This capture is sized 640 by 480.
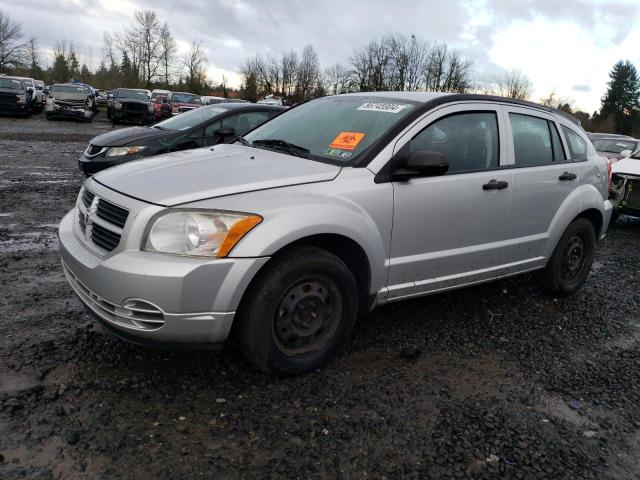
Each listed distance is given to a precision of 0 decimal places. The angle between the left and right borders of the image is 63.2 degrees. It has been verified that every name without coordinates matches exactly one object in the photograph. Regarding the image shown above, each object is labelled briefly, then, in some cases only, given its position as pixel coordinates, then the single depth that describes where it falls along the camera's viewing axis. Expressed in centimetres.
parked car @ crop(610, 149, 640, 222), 855
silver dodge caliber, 271
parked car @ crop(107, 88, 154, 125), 2491
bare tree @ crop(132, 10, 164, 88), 7319
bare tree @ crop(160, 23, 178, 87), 7300
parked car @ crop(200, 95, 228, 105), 2637
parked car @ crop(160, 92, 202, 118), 2642
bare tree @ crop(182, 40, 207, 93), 6994
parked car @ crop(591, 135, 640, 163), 1279
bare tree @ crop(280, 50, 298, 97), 6769
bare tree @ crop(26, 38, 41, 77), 6744
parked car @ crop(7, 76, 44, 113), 2630
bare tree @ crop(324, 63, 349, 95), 6272
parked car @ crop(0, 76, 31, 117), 2375
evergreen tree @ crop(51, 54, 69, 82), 6612
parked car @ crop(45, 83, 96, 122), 2483
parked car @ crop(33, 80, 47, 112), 2916
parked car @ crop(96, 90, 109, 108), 3616
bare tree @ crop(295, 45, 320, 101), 6619
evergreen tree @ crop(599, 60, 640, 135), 6844
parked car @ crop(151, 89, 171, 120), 2698
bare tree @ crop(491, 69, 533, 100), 6344
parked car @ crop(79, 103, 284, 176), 746
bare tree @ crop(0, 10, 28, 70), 6881
